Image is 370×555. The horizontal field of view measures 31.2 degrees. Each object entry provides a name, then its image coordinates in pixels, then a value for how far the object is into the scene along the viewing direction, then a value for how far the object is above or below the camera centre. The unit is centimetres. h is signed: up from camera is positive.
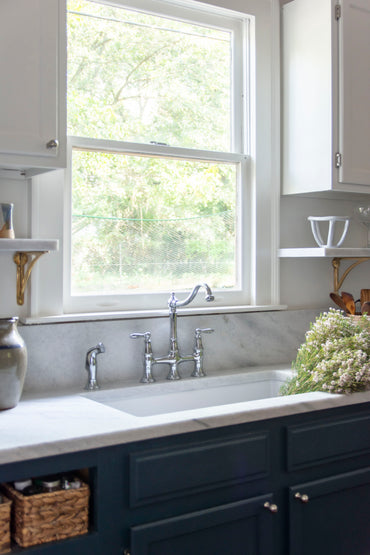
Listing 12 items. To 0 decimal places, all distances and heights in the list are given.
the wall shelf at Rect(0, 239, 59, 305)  208 +7
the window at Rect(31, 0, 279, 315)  250 +47
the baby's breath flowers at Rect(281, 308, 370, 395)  226 -29
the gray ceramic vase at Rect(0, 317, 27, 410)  194 -26
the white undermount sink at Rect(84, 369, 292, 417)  239 -45
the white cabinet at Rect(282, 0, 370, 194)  272 +75
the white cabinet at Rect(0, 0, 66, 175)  199 +58
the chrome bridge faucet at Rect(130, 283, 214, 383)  248 -29
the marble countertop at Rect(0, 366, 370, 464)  165 -41
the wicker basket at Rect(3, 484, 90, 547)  164 -61
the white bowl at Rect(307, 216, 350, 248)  283 +21
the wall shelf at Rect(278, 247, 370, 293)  275 +9
